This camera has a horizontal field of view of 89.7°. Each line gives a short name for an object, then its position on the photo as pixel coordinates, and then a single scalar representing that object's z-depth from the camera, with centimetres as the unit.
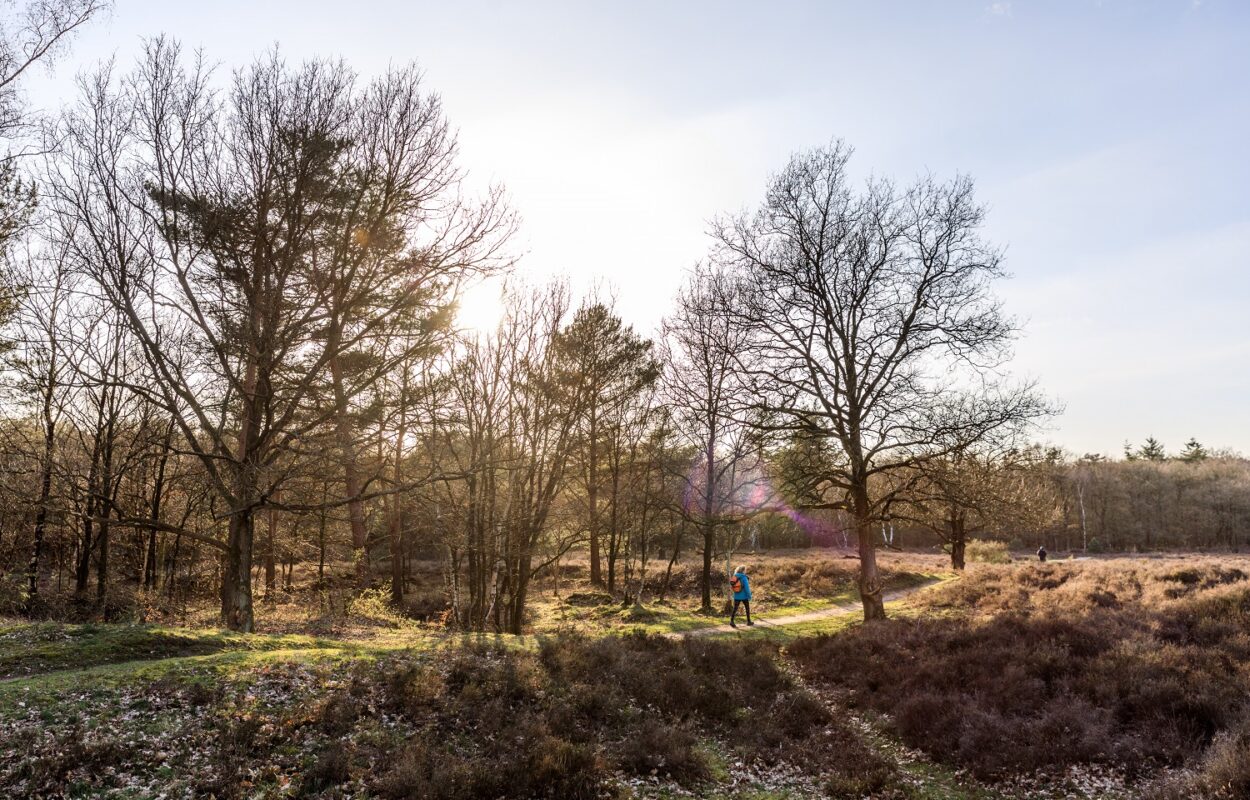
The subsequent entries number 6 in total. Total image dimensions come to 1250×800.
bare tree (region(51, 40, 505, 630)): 1205
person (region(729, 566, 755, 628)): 2095
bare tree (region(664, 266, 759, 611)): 1997
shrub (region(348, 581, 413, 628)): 2064
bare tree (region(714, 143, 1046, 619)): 1716
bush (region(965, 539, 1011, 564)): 4091
